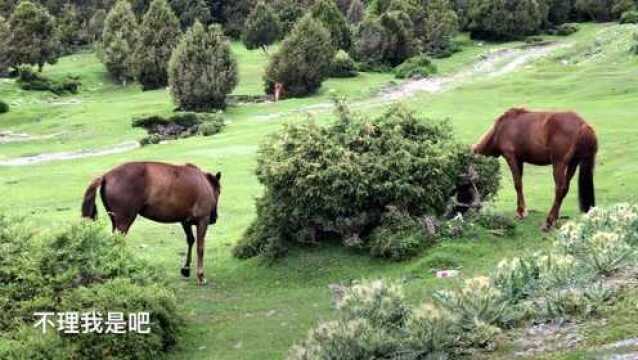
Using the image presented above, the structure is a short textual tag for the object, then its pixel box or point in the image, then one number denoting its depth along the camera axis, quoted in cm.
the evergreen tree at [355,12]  7794
